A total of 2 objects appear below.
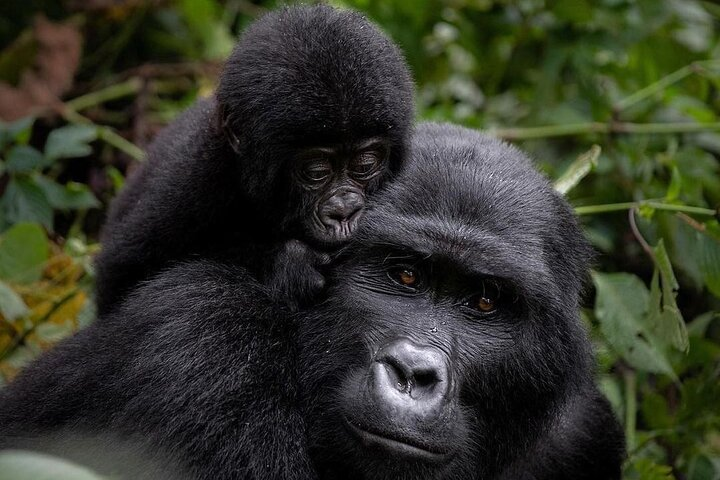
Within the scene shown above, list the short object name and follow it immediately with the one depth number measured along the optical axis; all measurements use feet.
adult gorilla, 20.38
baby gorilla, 24.77
